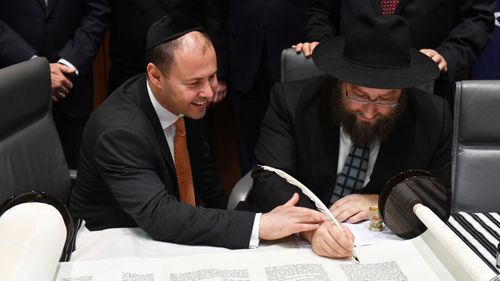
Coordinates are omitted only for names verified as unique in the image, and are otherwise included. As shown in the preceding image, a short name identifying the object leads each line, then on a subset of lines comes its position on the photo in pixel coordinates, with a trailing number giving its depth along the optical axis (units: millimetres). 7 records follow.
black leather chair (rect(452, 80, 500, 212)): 1924
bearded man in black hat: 1777
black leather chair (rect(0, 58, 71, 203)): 1639
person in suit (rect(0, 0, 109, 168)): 2667
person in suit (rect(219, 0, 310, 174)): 2846
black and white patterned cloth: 1443
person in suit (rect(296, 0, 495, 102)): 2447
